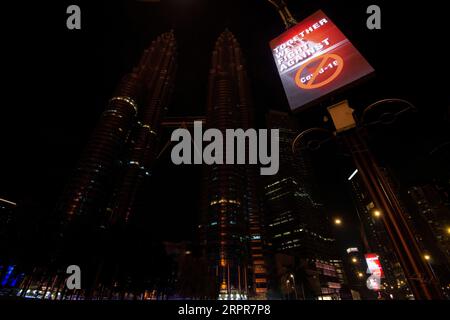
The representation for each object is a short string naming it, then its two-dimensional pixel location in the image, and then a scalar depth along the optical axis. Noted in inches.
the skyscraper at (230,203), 3639.3
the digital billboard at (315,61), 262.7
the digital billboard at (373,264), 1460.4
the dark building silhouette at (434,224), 2409.0
